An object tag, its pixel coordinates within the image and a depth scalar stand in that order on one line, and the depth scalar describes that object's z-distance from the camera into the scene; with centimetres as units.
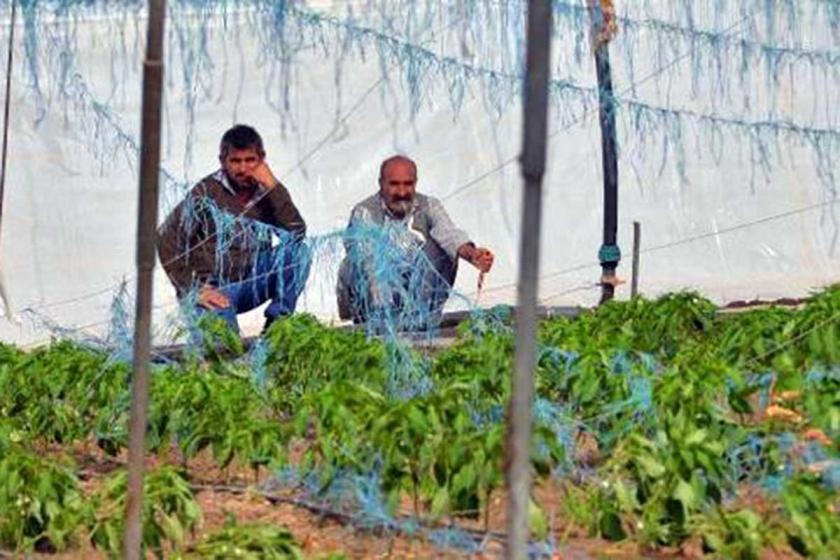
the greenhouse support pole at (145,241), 1013
